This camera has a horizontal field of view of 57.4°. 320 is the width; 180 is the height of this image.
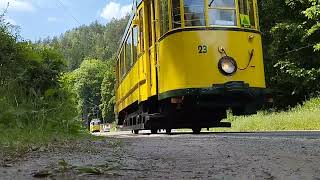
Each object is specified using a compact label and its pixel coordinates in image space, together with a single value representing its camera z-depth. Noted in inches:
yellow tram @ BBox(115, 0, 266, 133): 263.9
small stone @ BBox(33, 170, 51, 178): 78.3
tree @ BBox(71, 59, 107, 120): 2706.9
